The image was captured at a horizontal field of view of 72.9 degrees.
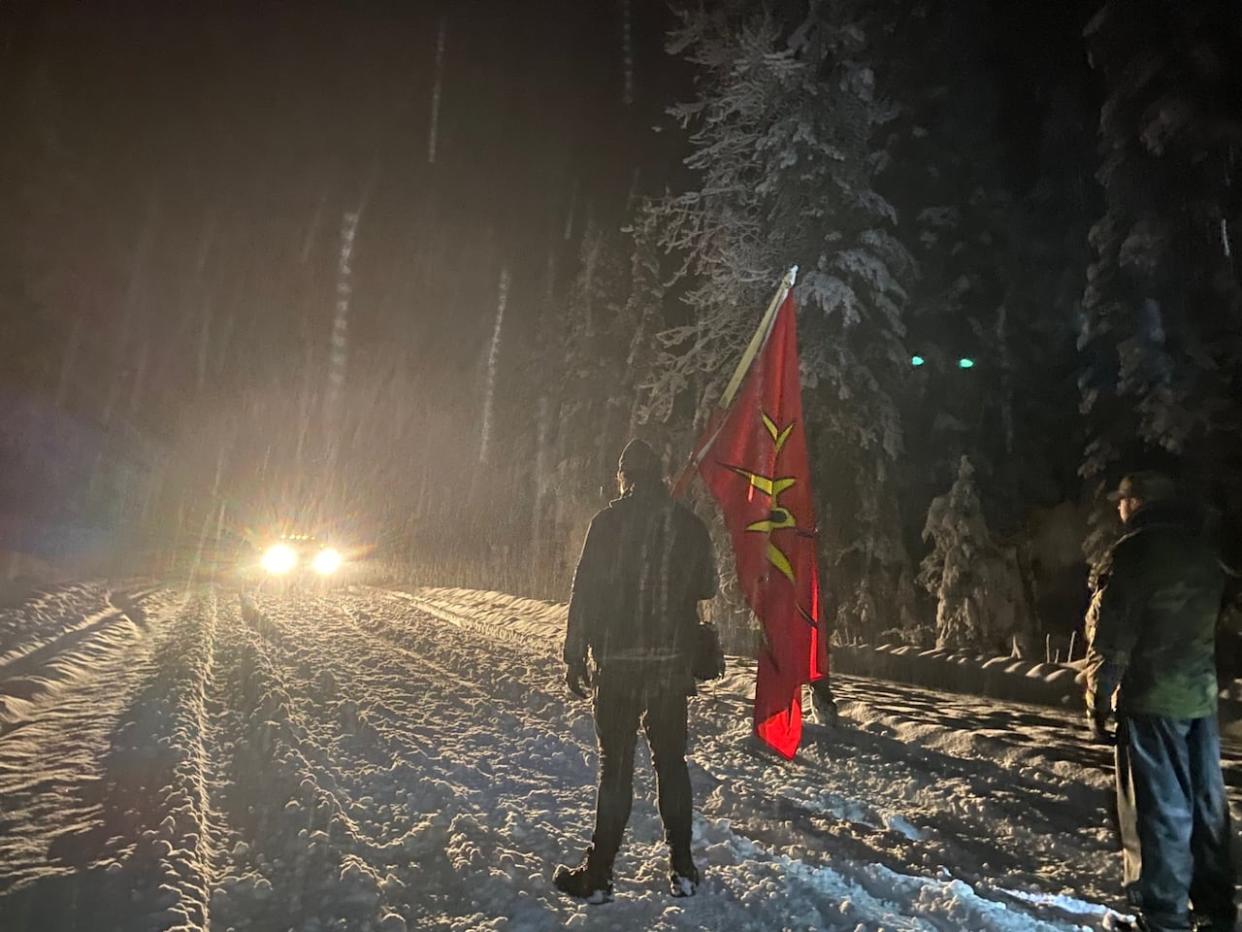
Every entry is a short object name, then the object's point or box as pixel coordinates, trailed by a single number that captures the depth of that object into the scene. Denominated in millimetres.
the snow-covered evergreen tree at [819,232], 12273
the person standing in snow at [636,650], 4113
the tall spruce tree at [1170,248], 10234
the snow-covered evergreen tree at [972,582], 13664
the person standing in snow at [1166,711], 3594
